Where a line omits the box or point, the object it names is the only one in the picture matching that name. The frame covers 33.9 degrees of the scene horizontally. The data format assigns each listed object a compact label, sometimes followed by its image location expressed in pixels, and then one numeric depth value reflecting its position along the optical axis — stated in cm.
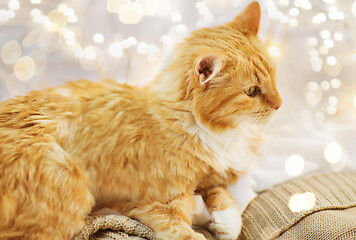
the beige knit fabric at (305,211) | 68
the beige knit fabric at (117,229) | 67
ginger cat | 65
